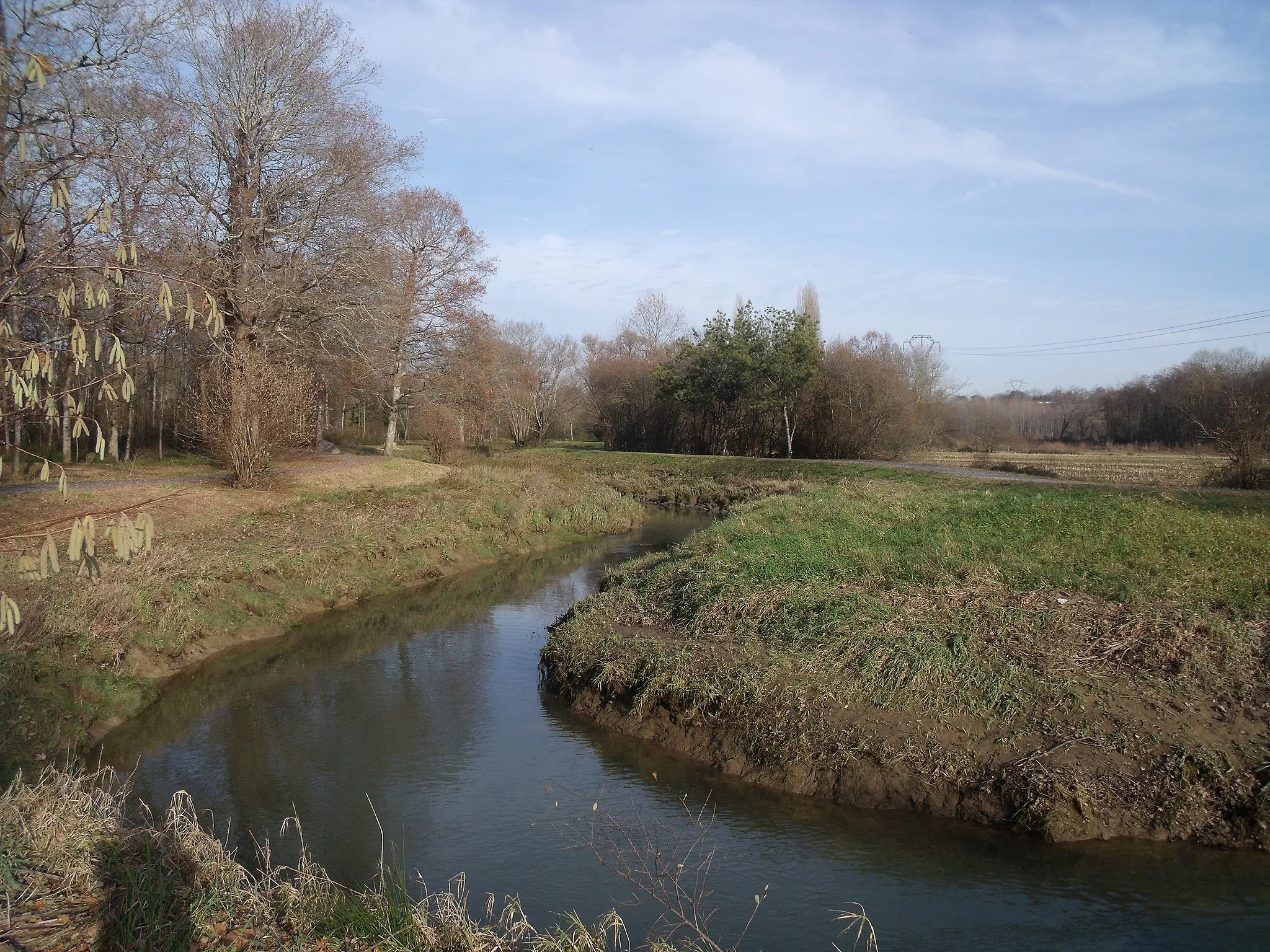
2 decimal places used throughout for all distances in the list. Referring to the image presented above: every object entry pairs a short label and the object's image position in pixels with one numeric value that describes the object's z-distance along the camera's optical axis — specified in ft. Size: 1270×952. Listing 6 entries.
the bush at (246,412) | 59.93
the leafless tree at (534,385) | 162.40
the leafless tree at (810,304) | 168.25
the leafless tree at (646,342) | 215.26
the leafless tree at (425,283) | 102.12
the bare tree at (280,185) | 72.38
